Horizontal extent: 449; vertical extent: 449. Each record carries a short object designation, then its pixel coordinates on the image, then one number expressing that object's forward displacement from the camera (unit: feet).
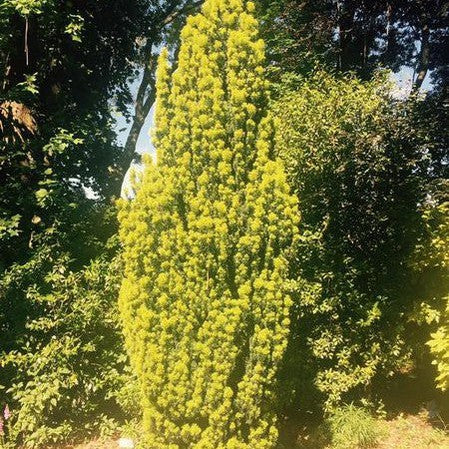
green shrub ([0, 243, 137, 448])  20.56
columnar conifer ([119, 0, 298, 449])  13.56
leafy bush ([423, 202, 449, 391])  21.32
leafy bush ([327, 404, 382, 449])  20.83
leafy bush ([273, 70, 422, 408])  22.15
